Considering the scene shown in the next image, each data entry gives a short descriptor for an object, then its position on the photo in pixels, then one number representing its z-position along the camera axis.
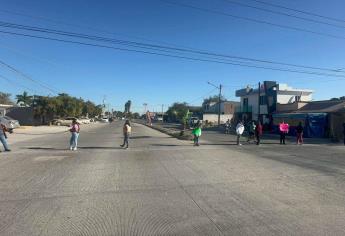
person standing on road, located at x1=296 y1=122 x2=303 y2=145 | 26.48
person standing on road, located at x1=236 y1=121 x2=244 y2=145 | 24.75
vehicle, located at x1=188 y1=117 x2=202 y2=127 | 64.74
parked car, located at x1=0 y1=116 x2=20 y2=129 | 37.38
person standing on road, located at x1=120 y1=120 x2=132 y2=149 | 20.70
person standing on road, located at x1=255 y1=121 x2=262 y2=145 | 24.84
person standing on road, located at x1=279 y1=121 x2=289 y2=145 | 26.49
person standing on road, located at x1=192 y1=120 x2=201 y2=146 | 22.83
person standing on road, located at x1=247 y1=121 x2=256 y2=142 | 27.78
